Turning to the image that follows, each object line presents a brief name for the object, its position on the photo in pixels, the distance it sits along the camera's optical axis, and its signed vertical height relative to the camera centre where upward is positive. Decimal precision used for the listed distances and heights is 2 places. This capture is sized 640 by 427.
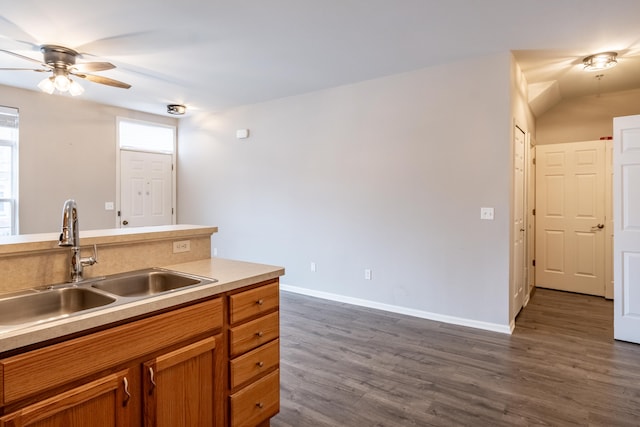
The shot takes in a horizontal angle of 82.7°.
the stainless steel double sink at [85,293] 1.46 -0.37
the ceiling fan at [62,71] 3.27 +1.32
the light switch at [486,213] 3.53 -0.01
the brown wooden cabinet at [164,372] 1.11 -0.60
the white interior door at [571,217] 4.82 -0.07
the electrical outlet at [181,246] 2.20 -0.21
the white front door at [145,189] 5.75 +0.38
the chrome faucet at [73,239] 1.59 -0.12
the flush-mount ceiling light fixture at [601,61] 3.47 +1.48
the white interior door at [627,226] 3.21 -0.13
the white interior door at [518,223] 3.69 -0.12
